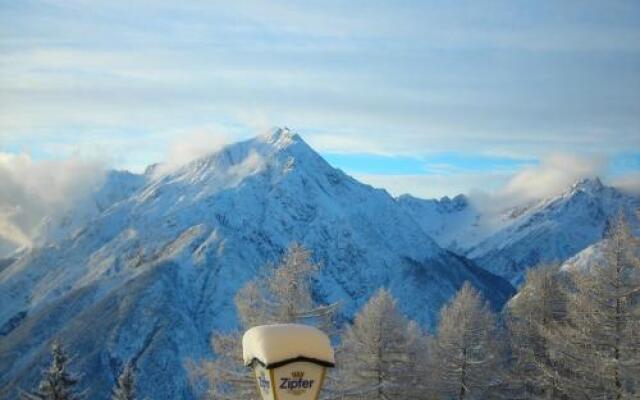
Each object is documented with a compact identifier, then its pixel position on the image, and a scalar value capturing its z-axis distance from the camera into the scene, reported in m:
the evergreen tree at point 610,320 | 22.72
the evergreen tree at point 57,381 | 30.41
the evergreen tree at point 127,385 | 35.78
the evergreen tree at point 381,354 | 30.61
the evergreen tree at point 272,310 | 22.11
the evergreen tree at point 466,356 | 35.12
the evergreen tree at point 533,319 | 38.41
